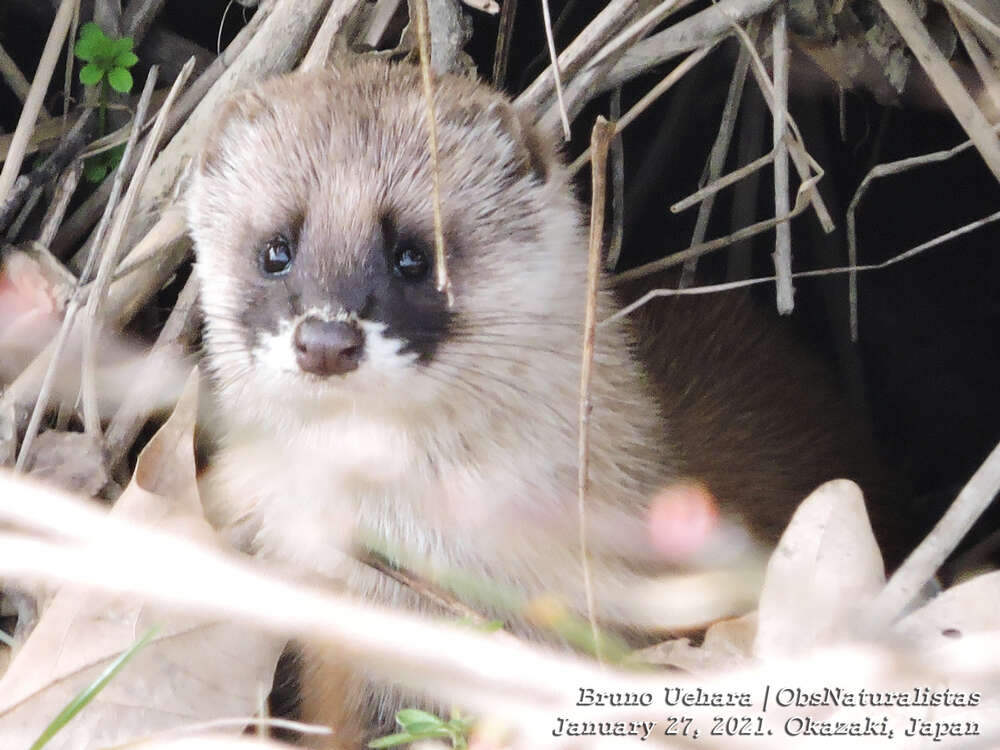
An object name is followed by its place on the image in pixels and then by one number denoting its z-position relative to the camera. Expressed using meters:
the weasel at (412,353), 3.78
